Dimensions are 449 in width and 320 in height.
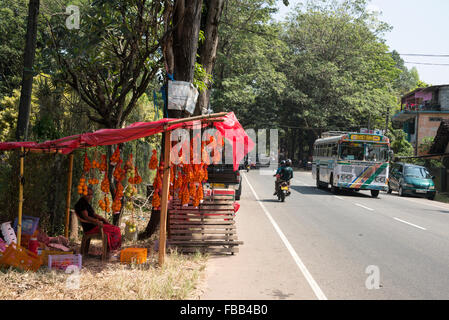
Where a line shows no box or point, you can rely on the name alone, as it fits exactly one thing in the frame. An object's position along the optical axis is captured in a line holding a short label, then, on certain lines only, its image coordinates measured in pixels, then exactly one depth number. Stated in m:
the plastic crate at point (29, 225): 8.02
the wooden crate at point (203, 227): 8.78
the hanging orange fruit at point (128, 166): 8.71
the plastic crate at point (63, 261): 7.31
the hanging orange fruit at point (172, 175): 8.83
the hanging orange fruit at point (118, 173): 8.45
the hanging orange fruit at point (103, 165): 8.52
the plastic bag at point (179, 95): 9.74
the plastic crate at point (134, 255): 7.75
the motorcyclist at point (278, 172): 18.89
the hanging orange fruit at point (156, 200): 8.45
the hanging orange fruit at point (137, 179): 8.73
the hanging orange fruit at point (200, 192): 8.47
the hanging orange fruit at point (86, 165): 8.51
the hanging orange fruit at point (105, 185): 8.48
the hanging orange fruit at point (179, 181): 8.50
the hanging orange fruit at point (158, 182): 8.54
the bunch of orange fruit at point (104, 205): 8.48
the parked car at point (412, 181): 26.70
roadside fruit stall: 7.24
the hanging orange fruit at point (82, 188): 8.14
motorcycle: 18.59
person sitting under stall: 8.14
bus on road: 23.02
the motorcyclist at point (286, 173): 18.69
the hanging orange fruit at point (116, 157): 8.39
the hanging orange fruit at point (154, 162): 8.36
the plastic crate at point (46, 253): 7.63
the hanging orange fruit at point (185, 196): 8.30
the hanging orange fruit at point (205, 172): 8.56
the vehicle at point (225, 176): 17.23
